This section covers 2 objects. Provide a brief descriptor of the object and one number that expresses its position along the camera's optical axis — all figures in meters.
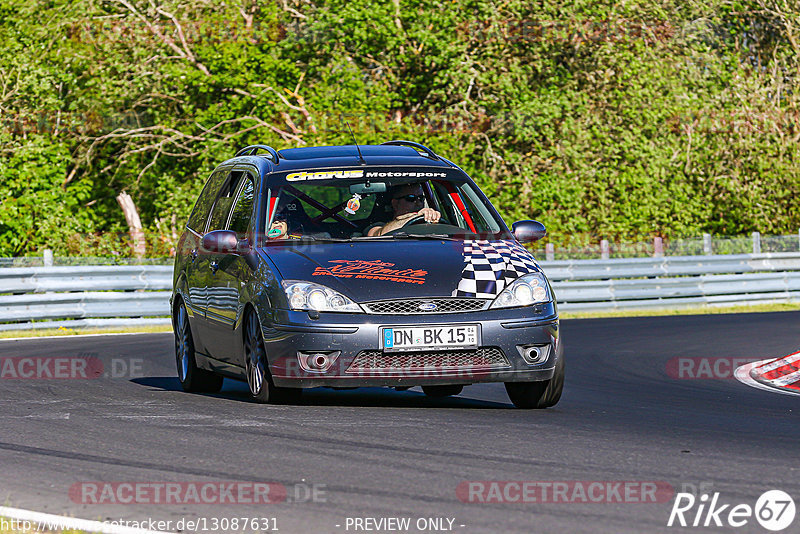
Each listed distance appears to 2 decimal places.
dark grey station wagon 17.08
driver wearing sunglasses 19.60
